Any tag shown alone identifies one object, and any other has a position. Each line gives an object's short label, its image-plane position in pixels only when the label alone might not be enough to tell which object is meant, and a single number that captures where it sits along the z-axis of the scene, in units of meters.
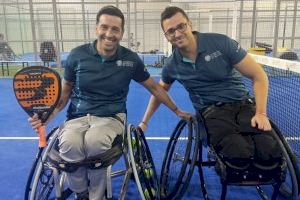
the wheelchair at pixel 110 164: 1.68
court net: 2.85
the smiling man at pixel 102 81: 1.92
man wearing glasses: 1.84
